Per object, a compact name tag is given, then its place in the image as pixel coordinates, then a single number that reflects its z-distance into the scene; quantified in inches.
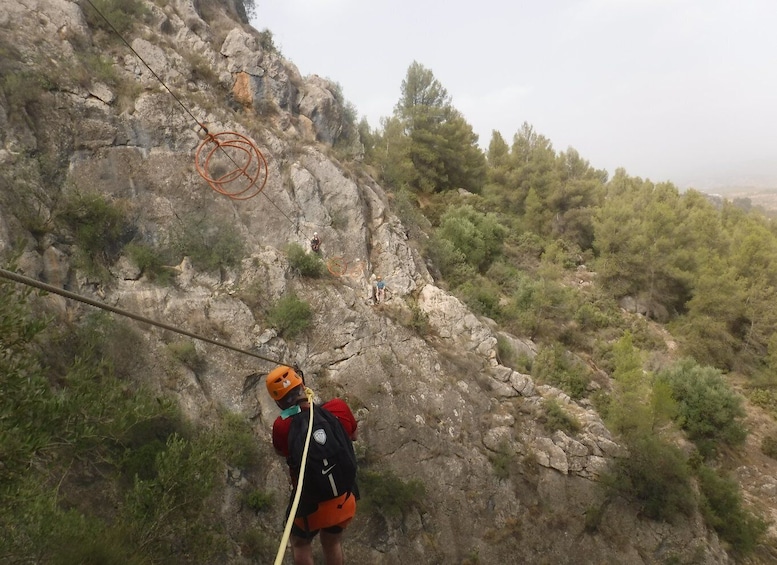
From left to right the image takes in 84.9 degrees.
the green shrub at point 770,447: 686.5
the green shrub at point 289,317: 440.8
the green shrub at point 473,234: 751.7
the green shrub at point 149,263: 419.8
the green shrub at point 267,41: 732.7
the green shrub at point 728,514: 437.4
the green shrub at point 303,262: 484.4
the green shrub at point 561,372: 520.1
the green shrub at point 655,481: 400.8
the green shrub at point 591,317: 781.9
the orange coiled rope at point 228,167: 515.5
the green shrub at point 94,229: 394.9
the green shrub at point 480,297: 573.3
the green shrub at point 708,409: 618.2
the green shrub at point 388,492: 349.7
